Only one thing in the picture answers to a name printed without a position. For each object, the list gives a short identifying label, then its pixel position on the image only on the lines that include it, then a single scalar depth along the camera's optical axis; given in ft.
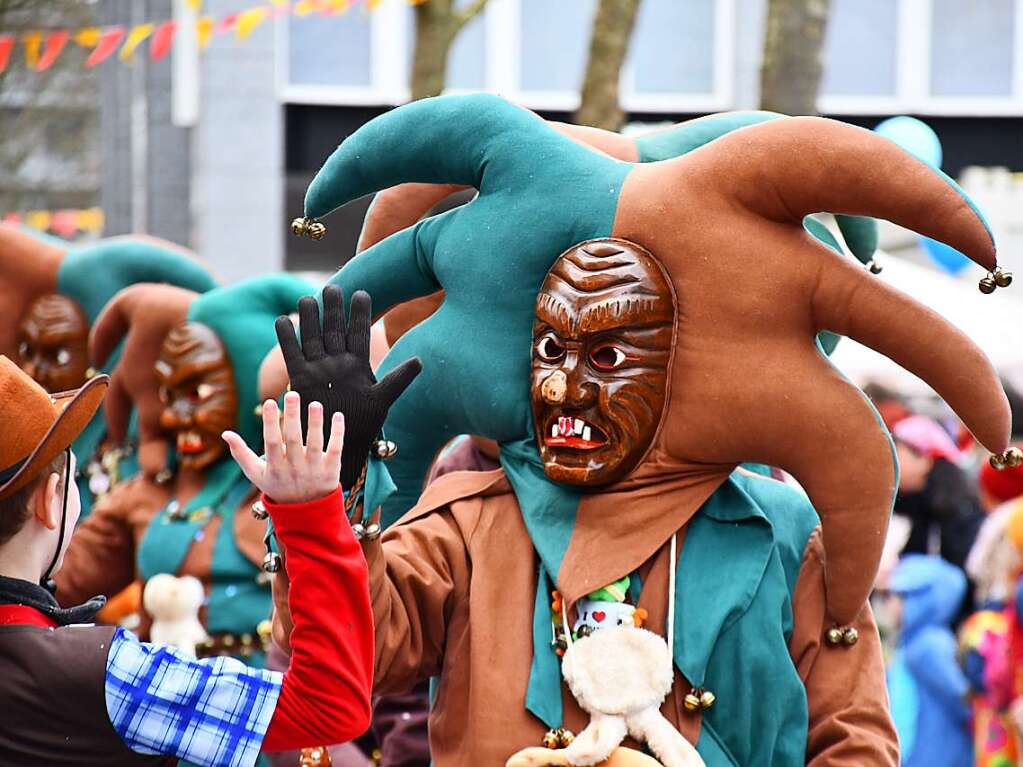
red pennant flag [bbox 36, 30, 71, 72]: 59.44
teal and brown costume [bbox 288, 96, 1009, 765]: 19.70
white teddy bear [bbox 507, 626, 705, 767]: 19.67
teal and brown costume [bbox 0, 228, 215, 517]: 41.06
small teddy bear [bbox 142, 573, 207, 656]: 35.06
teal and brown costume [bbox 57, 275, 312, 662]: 35.88
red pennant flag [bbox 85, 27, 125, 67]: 60.90
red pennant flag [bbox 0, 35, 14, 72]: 56.45
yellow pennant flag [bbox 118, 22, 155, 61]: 61.46
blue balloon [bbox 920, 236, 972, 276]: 42.70
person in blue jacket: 40.86
